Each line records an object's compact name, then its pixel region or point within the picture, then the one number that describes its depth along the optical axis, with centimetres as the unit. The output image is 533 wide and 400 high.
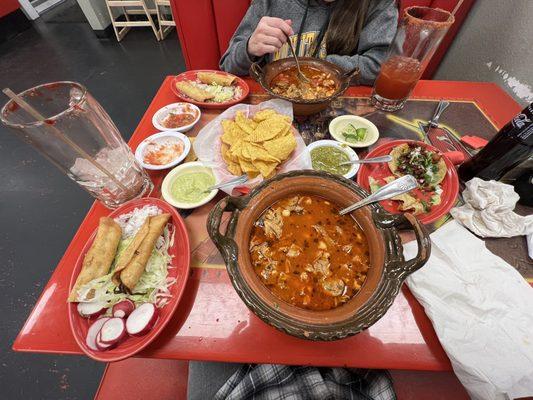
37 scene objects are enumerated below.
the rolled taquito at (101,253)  45
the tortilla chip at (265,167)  54
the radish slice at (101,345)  41
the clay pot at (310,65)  58
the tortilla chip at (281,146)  55
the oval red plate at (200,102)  68
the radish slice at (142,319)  41
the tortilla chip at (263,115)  61
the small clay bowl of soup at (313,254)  37
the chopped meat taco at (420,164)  55
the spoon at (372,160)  55
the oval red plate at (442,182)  52
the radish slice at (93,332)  41
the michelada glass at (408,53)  60
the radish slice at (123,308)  43
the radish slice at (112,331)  41
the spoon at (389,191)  44
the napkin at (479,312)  40
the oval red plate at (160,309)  41
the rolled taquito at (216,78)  73
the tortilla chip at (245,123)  59
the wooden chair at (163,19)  178
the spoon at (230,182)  52
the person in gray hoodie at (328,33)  72
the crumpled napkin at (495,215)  50
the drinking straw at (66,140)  41
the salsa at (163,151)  58
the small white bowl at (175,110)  65
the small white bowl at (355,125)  61
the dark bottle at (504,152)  47
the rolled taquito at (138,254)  45
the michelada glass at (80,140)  43
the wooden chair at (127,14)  177
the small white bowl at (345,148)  56
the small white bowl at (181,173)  52
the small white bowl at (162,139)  56
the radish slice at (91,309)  43
